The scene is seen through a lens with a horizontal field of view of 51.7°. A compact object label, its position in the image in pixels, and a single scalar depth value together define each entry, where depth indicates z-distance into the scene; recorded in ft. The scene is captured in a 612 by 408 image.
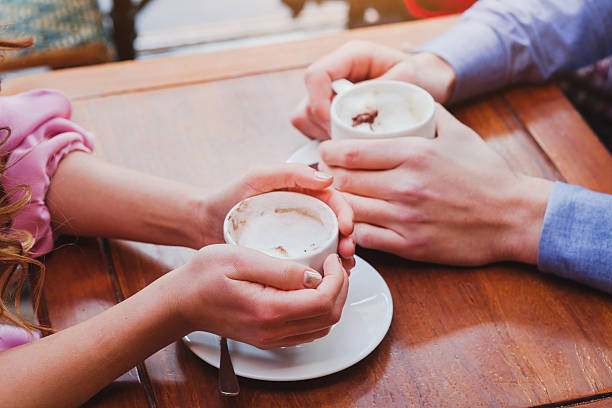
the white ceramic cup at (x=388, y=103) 2.92
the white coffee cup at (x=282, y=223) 2.49
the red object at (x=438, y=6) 7.38
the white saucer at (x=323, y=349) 2.35
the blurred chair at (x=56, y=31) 6.16
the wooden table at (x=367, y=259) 2.37
